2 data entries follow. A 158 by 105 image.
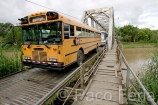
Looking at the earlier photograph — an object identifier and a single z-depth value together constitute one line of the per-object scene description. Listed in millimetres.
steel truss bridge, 12164
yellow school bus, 4180
